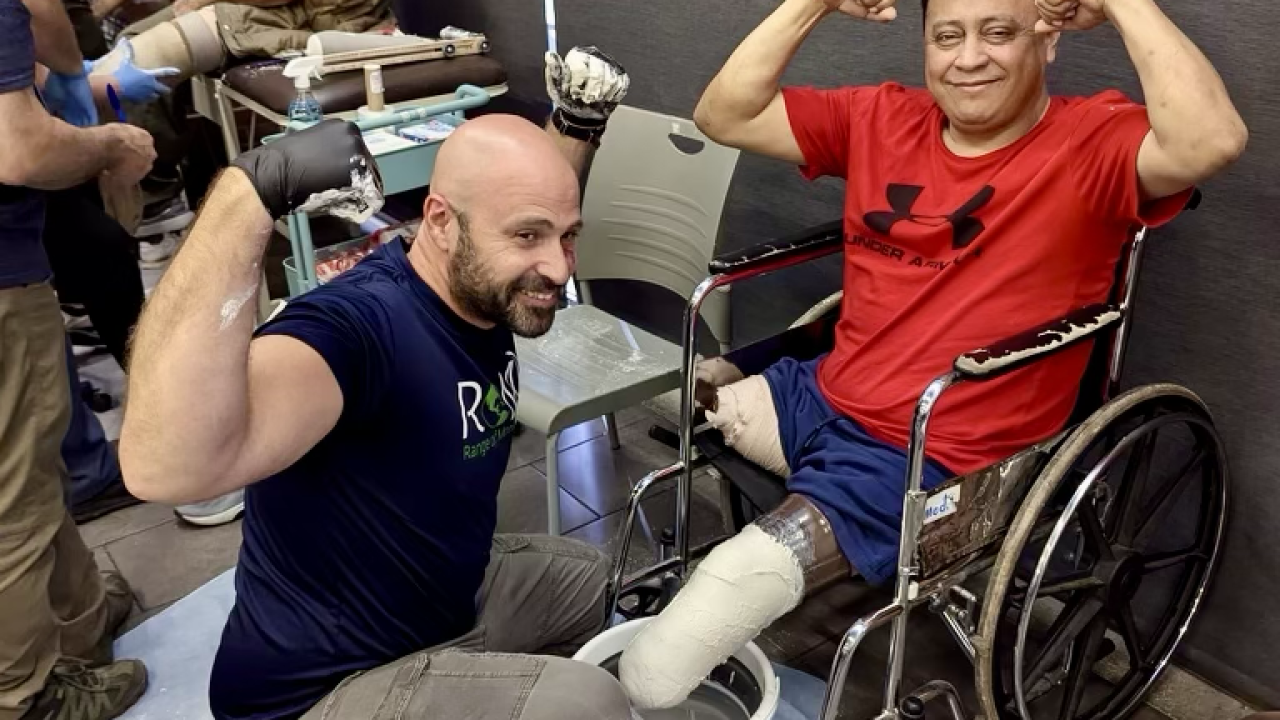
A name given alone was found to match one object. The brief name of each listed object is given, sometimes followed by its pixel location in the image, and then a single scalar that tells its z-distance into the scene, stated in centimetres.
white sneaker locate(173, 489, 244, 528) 250
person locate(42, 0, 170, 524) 255
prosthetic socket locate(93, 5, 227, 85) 297
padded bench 266
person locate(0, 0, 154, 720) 172
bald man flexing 119
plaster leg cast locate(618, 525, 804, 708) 148
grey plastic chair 205
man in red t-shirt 149
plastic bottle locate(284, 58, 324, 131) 249
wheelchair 148
